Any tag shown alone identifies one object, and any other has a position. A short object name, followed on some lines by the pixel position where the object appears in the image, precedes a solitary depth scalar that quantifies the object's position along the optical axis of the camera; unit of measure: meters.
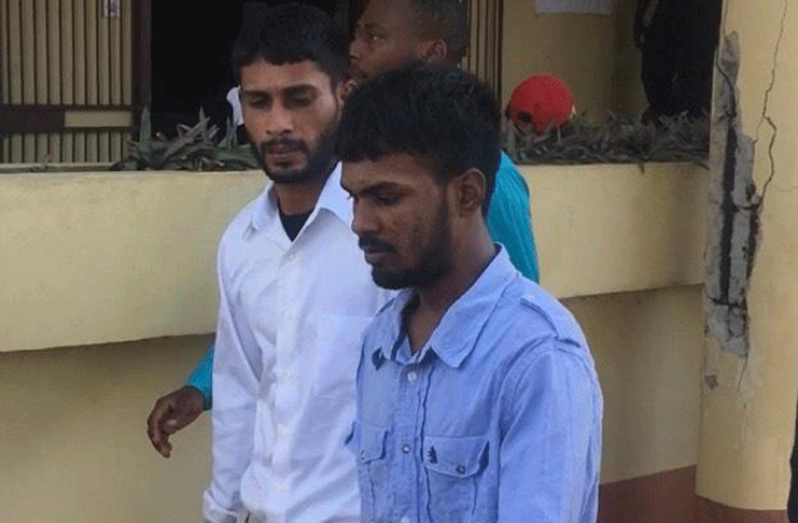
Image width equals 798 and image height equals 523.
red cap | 5.10
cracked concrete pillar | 4.84
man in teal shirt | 3.17
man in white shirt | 2.81
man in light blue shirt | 2.00
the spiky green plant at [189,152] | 3.86
